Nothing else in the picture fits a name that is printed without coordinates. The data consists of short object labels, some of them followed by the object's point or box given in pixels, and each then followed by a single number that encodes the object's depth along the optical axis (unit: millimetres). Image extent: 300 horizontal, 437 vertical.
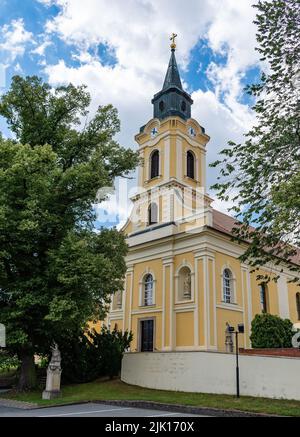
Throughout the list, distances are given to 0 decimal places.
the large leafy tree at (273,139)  13122
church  24406
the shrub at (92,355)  20484
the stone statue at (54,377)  16500
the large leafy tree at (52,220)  16016
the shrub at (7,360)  16516
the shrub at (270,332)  23578
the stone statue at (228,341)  23484
